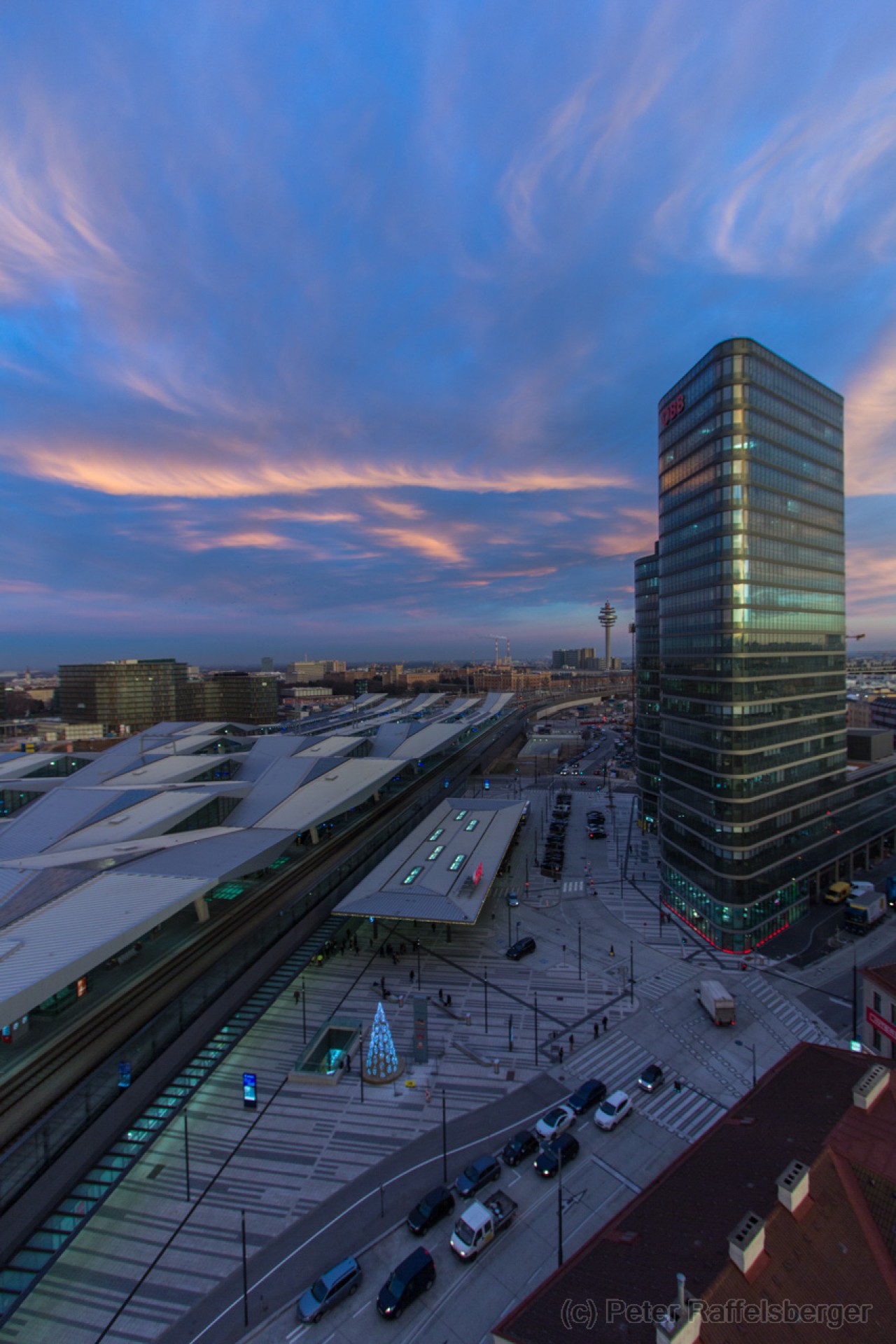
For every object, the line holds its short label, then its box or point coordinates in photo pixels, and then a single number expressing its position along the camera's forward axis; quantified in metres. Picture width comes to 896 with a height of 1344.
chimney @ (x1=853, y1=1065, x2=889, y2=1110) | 20.73
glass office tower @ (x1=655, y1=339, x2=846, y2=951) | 46.31
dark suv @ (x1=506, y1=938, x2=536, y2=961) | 46.53
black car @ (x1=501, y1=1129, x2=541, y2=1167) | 26.84
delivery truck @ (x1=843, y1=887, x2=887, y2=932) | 49.03
